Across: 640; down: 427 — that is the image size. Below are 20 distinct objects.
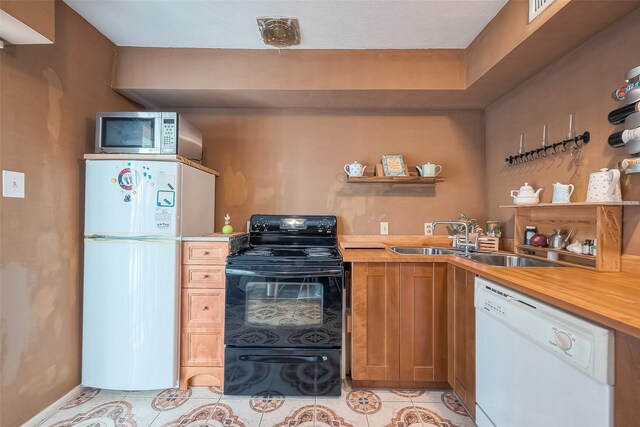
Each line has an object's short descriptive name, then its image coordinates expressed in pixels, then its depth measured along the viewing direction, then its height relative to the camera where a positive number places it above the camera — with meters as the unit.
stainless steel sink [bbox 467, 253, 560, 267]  1.69 -0.27
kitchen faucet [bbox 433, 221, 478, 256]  1.98 -0.20
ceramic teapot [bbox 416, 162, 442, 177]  2.28 +0.43
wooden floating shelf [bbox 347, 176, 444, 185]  2.25 +0.34
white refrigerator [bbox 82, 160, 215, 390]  1.68 -0.41
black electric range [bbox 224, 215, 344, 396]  1.69 -0.70
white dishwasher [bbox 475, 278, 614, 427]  0.78 -0.52
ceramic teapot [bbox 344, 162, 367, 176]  2.28 +0.43
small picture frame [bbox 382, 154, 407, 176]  2.29 +0.47
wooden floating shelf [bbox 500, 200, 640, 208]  1.21 +0.09
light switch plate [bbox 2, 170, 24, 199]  1.34 +0.16
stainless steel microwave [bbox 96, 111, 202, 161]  1.76 +0.56
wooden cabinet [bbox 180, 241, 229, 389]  1.78 -0.69
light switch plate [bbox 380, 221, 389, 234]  2.43 -0.08
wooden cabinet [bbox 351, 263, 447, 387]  1.72 -0.69
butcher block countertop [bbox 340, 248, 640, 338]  0.75 -0.25
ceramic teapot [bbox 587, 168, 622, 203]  1.27 +0.17
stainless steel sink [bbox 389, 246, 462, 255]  2.19 -0.26
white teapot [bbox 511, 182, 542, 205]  1.74 +0.16
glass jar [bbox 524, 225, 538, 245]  1.78 -0.08
